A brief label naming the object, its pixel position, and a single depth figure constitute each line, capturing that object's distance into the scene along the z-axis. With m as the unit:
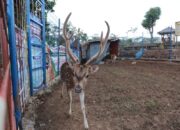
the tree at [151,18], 23.54
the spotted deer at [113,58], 9.97
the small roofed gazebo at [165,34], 12.50
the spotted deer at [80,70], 2.18
